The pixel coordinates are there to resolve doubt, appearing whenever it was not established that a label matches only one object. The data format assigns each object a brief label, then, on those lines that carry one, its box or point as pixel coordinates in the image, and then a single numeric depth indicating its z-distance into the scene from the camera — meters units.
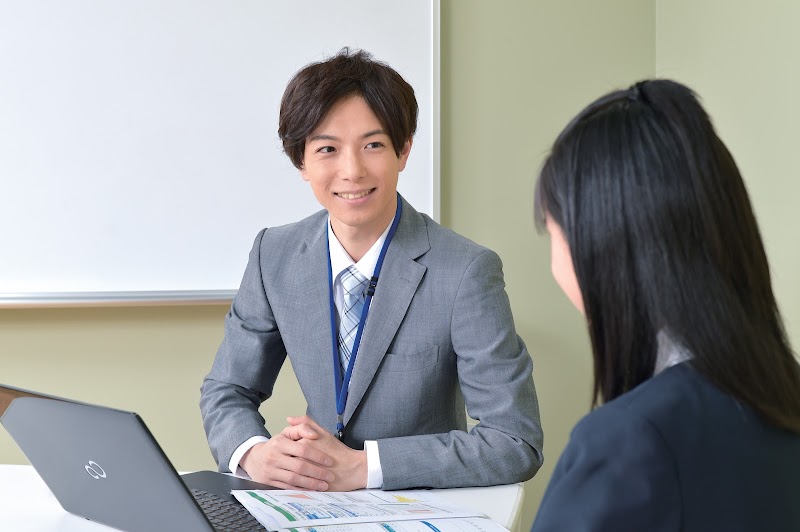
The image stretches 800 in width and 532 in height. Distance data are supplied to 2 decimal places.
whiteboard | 2.62
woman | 0.83
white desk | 1.41
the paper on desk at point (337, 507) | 1.31
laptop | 1.16
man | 1.72
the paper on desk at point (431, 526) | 1.27
